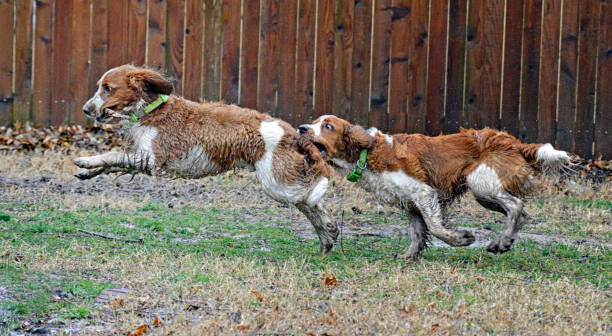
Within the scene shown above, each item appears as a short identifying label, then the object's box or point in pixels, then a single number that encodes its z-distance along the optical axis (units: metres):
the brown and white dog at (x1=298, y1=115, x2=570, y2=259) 12.88
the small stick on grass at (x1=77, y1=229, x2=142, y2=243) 13.87
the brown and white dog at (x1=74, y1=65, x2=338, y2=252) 12.95
